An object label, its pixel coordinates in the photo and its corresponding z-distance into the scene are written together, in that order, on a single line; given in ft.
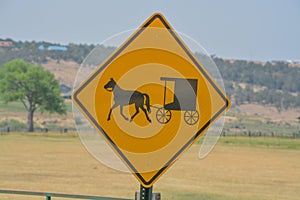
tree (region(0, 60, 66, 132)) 499.78
